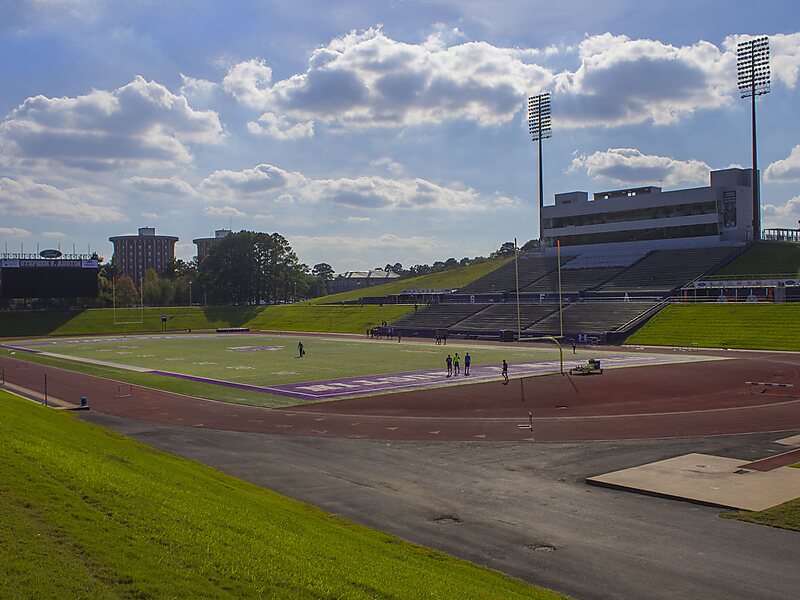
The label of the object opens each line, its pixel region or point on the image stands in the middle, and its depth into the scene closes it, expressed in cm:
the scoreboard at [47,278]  10875
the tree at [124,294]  16212
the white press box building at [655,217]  10356
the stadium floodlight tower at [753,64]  9425
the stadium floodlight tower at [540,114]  12031
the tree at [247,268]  15912
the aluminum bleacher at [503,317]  8962
